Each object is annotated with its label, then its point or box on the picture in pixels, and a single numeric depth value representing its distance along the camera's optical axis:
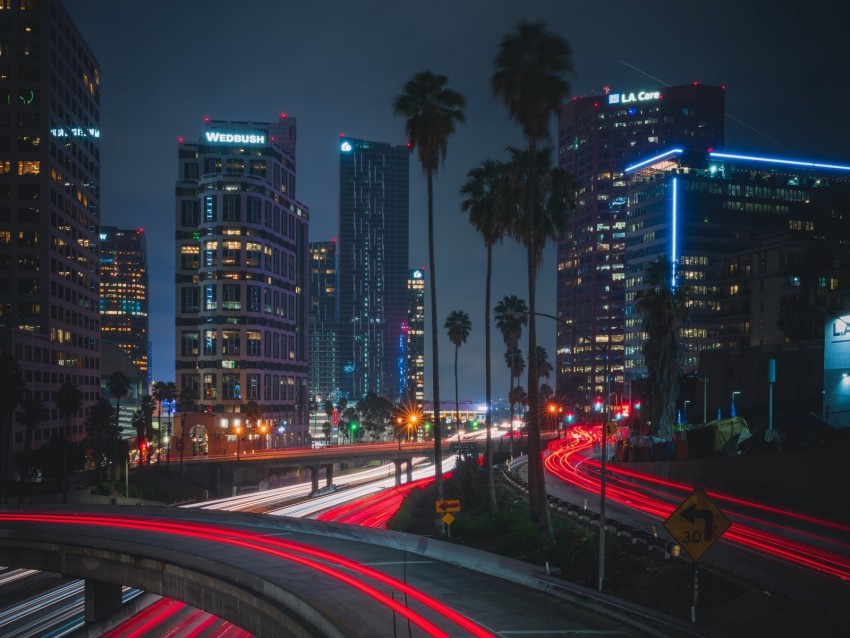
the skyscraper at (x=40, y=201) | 108.62
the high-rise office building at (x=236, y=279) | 153.88
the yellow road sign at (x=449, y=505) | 35.69
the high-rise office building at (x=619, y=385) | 189.90
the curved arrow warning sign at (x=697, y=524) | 20.05
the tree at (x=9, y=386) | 71.00
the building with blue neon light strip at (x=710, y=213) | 148.12
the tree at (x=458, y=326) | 96.06
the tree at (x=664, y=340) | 70.88
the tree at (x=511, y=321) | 84.44
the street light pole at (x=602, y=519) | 25.58
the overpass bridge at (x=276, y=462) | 100.00
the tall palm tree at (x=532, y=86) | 35.41
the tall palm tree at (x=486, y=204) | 44.62
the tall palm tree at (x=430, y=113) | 43.69
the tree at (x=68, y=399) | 86.29
